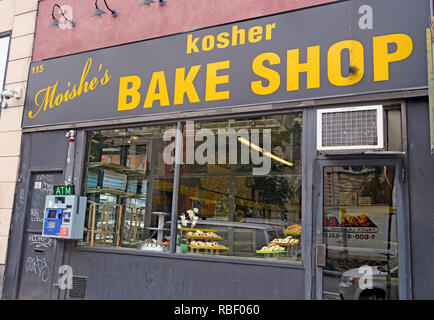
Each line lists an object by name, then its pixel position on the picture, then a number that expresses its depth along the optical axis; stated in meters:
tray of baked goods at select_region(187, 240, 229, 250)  6.49
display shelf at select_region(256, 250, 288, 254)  5.96
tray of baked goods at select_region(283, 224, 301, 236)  5.83
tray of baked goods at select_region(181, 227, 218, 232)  6.75
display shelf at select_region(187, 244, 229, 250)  6.48
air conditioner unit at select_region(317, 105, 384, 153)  5.02
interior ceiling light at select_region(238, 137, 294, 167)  6.55
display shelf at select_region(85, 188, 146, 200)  7.66
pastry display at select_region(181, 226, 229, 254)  6.51
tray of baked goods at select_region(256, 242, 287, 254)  6.02
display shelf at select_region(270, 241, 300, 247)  5.80
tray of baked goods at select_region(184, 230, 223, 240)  6.78
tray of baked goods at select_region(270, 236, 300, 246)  5.82
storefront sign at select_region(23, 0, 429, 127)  5.29
